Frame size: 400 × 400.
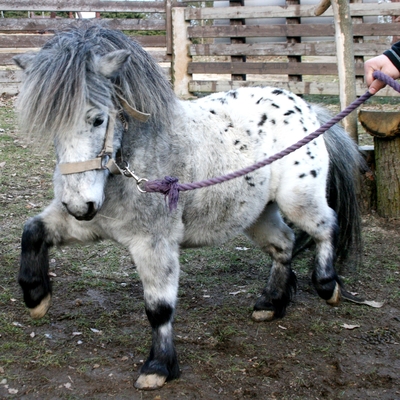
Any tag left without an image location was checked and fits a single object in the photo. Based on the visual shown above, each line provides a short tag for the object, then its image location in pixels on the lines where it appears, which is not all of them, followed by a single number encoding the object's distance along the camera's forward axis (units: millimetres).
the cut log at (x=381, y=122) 5516
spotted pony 2863
